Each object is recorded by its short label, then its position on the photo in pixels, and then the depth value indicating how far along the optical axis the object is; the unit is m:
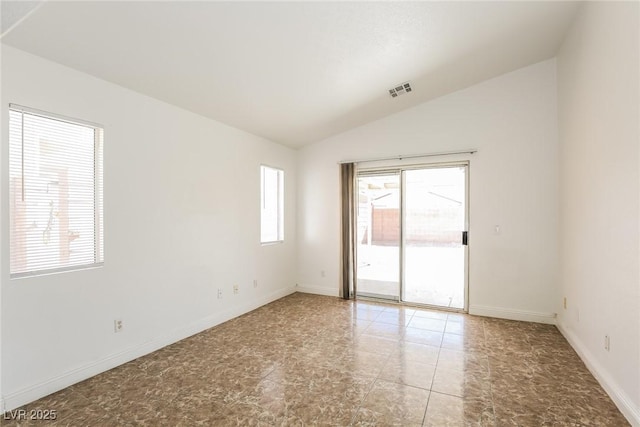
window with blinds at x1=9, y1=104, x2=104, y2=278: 2.31
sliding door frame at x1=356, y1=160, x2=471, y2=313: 4.50
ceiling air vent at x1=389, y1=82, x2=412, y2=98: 3.95
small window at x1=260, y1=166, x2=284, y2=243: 5.04
